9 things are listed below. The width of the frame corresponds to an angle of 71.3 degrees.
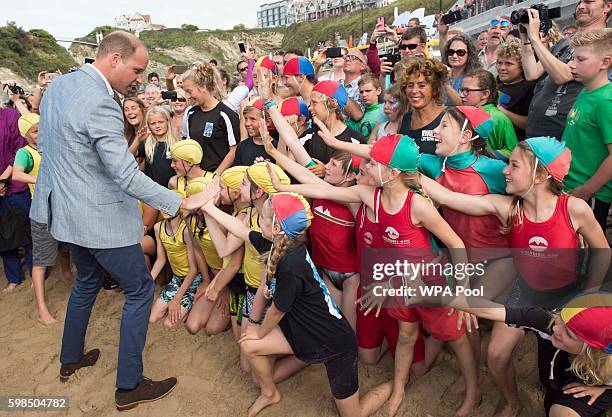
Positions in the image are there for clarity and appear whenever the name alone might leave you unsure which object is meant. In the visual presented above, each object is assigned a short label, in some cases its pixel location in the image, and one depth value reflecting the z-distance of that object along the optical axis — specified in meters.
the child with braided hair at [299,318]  2.59
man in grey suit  2.58
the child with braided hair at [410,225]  2.56
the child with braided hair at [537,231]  2.33
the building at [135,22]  101.31
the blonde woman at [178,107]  5.48
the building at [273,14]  133.12
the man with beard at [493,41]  5.26
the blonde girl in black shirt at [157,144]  4.70
